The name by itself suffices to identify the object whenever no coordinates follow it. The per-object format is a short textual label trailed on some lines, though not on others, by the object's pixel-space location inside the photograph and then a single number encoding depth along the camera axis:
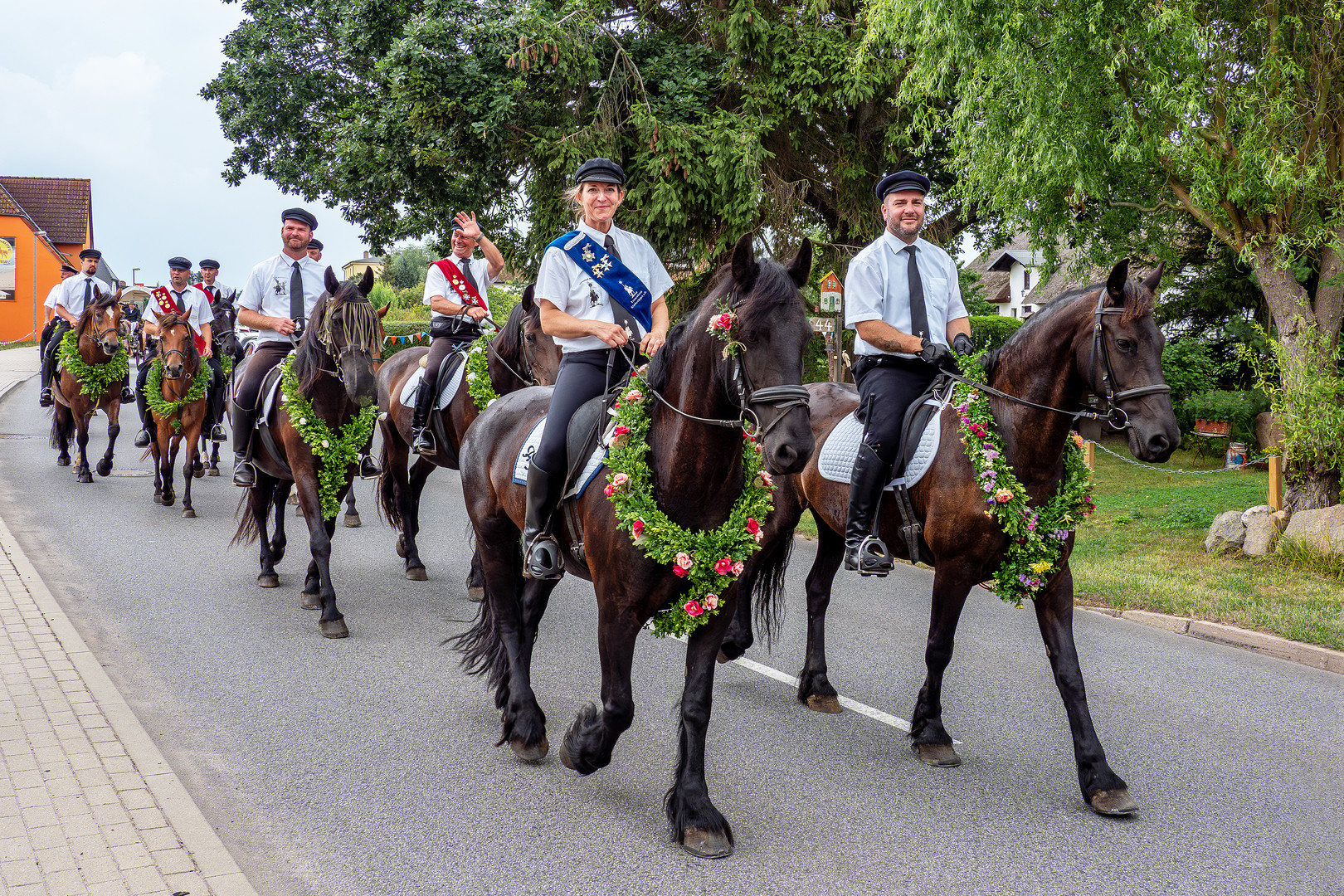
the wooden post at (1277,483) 10.39
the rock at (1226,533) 10.00
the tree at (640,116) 17.08
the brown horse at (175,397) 11.73
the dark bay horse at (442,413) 7.82
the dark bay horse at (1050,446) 4.48
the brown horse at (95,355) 13.58
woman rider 4.64
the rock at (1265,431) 17.26
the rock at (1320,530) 9.09
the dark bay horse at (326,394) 7.19
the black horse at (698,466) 3.58
